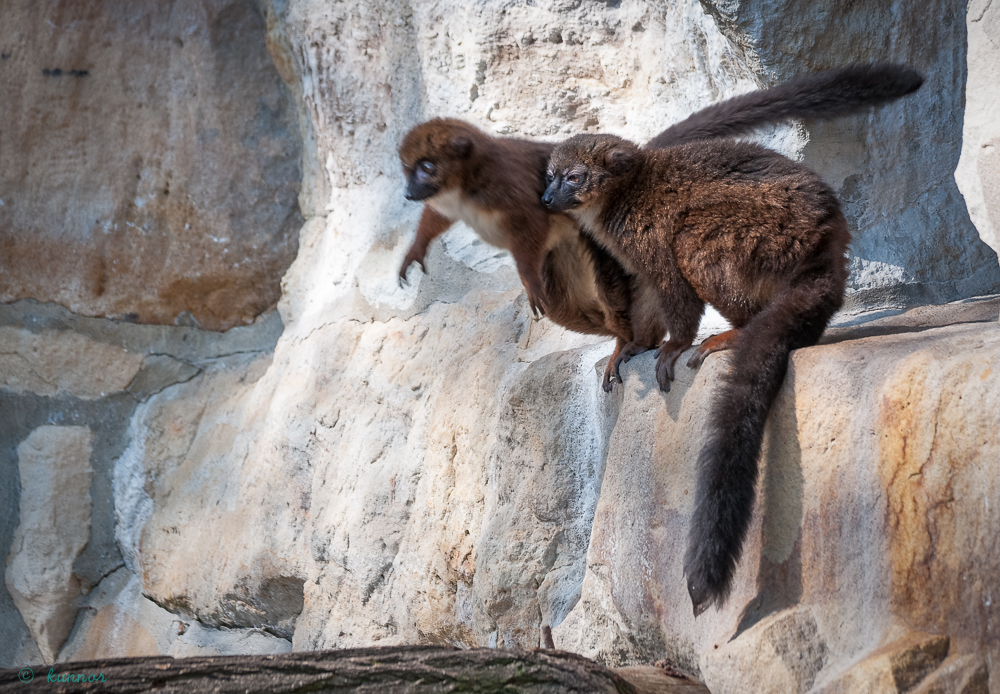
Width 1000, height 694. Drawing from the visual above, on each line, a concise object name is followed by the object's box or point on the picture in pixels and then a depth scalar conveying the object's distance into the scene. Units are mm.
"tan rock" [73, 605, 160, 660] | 9975
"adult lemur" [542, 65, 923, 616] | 9136
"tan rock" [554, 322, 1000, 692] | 9004
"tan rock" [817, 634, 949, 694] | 9004
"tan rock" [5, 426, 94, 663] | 10063
